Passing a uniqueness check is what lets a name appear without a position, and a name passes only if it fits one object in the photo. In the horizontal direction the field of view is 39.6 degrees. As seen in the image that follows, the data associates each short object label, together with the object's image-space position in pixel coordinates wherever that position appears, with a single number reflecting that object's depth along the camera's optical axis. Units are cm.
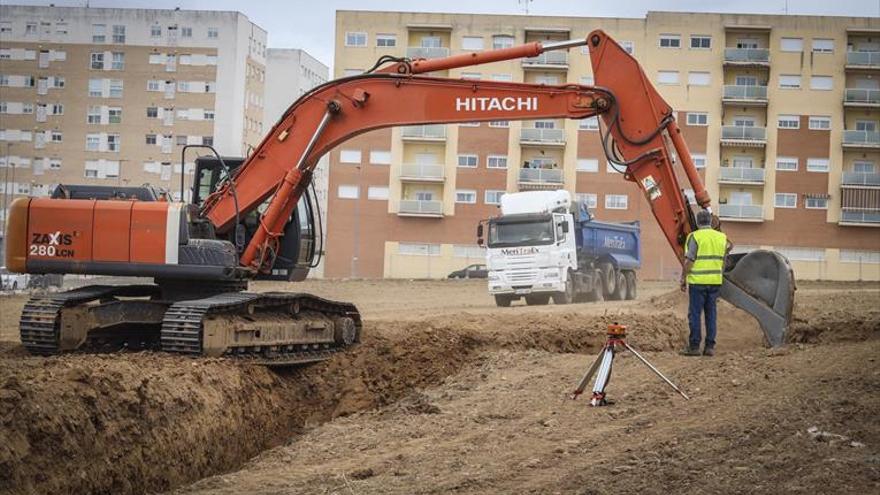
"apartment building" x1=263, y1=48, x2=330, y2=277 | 9812
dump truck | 3569
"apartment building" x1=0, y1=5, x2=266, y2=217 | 8581
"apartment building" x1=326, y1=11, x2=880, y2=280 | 7256
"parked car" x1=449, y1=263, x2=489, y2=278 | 6675
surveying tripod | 1280
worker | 1585
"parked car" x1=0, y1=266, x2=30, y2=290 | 5444
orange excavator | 1572
